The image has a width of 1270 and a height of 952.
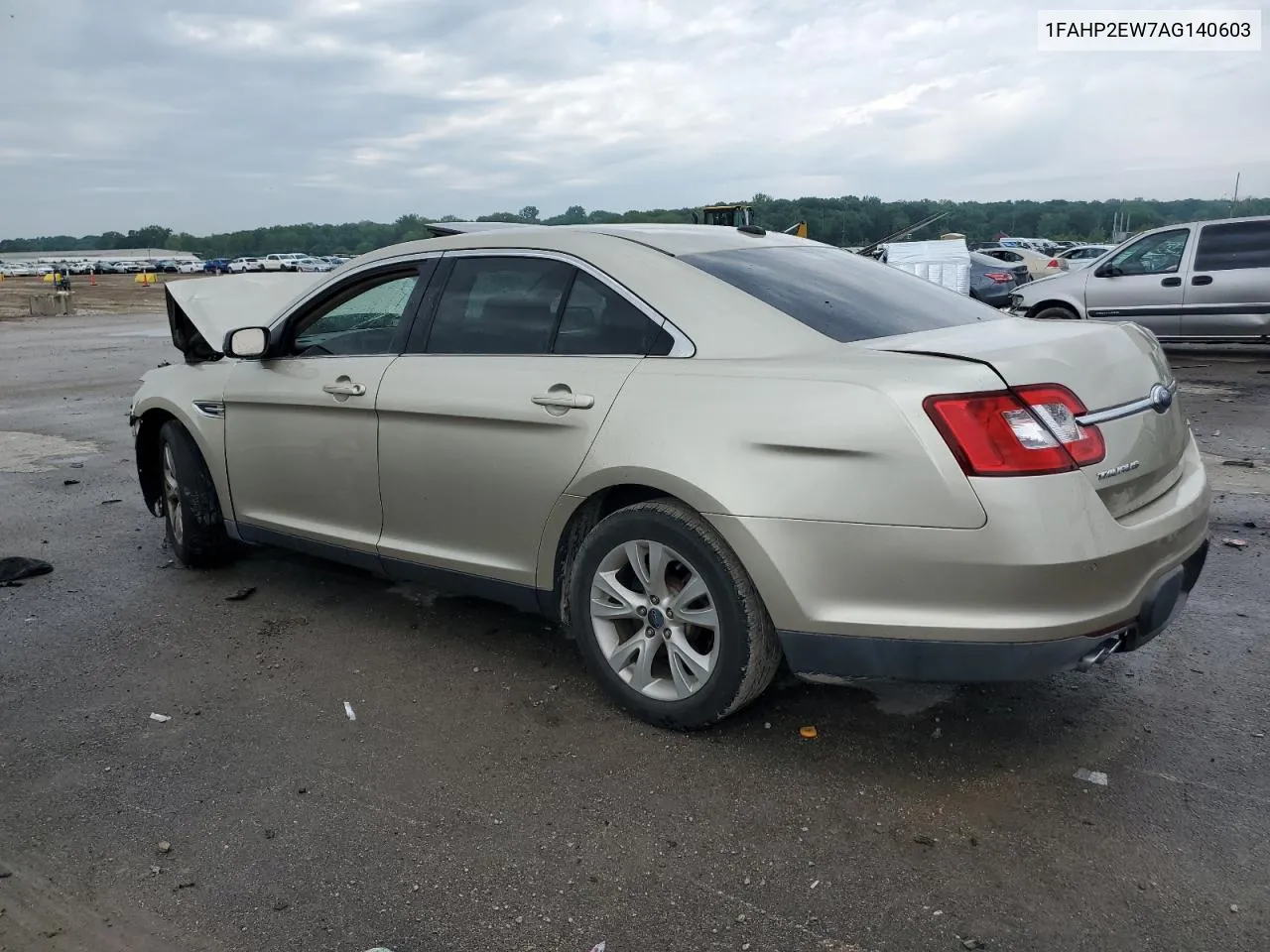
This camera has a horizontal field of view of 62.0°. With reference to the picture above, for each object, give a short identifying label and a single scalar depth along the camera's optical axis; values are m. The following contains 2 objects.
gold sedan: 2.87
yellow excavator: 27.41
